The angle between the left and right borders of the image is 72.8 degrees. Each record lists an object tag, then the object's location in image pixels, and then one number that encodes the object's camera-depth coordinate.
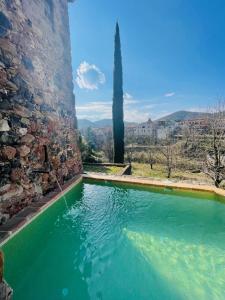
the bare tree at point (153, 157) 12.78
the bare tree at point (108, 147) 13.87
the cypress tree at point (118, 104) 10.50
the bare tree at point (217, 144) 6.18
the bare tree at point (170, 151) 10.20
